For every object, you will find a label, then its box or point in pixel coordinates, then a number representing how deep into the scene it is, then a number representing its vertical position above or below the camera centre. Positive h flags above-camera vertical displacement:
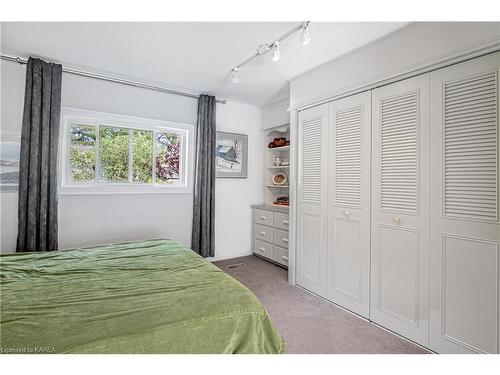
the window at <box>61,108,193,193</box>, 2.87 +0.46
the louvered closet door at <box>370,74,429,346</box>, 1.90 -0.12
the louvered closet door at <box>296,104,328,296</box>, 2.68 -0.08
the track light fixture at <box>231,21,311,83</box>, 1.88 +1.33
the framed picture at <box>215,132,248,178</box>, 3.84 +0.57
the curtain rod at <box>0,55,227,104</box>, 2.48 +1.31
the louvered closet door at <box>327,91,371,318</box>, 2.29 -0.10
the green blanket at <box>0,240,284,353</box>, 1.02 -0.59
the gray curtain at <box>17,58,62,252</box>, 2.46 +0.29
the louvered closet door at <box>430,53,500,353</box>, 1.58 -0.09
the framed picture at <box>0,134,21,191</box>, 2.46 +0.26
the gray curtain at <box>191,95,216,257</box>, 3.49 +0.11
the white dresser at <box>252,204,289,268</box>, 3.54 -0.63
